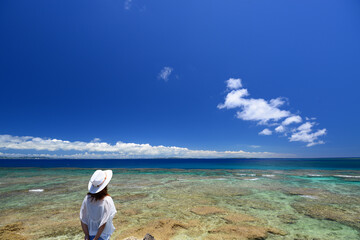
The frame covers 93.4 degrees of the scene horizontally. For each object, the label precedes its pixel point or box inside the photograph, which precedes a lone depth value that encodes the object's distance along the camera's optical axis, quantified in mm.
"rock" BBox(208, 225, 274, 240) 7219
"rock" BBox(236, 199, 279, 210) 11453
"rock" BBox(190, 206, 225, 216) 10141
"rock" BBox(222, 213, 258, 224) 8977
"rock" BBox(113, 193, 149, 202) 13685
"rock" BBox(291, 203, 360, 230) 9132
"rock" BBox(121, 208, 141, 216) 10034
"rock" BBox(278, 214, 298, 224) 8945
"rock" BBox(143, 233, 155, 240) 5817
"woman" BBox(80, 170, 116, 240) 3332
